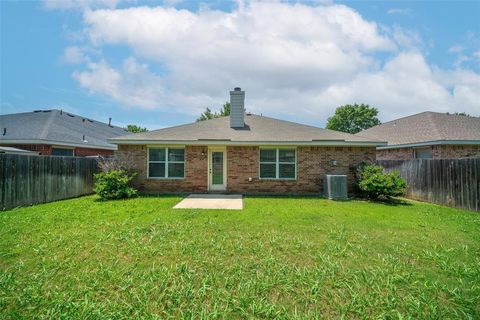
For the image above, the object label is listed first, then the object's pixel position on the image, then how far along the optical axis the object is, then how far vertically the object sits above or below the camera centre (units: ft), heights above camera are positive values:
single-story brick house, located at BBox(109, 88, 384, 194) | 39.29 +0.04
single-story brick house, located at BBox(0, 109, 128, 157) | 50.72 +6.43
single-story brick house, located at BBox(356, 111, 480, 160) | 44.29 +5.14
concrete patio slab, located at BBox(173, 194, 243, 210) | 29.09 -4.89
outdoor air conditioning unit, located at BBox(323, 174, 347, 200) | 35.81 -3.35
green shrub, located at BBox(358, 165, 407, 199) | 34.06 -2.75
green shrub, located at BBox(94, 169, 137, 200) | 34.35 -3.16
